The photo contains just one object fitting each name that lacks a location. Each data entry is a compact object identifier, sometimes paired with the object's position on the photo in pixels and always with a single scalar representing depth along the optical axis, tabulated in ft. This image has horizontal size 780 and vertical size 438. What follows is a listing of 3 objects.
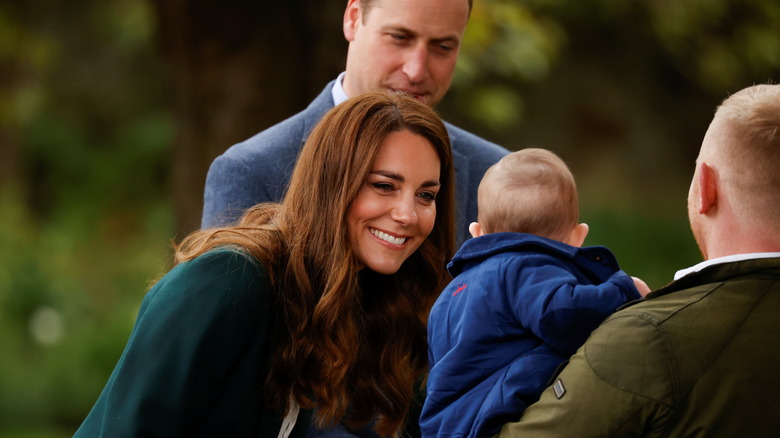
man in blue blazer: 24.76
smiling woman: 19.07
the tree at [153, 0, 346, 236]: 37.63
